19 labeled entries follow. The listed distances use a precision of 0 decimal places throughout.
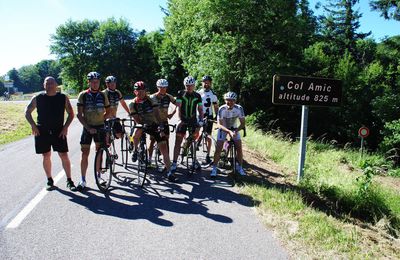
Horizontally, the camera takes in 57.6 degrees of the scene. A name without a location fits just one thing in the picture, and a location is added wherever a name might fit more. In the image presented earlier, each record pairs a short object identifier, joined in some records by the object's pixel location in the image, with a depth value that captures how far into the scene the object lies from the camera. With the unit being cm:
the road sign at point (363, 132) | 1762
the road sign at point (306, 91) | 729
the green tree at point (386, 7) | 2430
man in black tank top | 651
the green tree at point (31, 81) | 14225
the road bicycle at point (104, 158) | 660
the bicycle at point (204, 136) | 891
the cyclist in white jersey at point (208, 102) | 924
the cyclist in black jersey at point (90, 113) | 674
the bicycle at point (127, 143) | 851
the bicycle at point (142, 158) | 697
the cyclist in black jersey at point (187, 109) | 791
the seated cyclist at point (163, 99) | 774
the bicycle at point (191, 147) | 798
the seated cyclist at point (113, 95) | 859
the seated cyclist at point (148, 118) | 733
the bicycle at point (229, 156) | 806
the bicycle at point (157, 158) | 838
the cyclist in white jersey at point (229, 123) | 796
